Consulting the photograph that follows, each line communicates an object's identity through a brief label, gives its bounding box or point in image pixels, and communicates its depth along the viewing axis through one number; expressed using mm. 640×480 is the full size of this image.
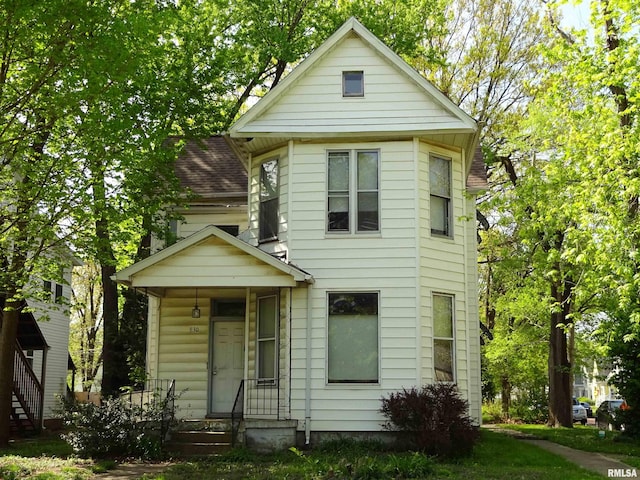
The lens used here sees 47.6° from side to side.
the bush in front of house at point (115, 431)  14070
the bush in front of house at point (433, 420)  13641
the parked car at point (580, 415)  40862
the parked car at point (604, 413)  27219
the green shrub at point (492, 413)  33888
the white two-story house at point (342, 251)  14961
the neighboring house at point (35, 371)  22406
